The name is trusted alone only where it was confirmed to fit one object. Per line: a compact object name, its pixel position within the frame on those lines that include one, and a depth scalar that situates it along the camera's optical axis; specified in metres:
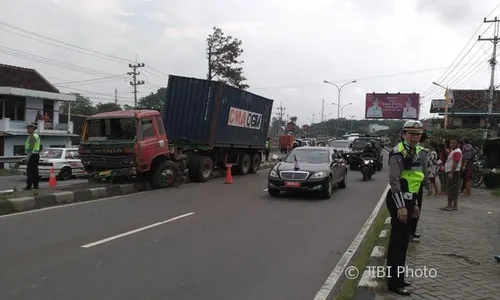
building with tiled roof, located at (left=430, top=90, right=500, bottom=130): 50.91
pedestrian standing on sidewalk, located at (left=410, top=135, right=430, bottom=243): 7.27
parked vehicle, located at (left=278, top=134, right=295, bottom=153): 51.09
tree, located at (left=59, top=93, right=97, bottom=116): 75.32
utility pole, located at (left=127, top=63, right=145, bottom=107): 54.41
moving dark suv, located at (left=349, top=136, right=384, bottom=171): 24.10
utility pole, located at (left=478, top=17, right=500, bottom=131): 36.31
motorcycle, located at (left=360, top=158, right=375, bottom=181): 18.53
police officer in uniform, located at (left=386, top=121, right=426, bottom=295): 4.85
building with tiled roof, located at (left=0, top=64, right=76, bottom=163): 33.97
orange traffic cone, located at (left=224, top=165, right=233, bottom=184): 16.98
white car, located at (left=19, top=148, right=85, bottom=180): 19.52
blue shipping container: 16.92
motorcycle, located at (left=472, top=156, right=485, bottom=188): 16.58
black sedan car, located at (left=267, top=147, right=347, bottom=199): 12.14
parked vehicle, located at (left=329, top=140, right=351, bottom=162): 27.99
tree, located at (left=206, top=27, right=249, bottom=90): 41.66
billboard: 57.47
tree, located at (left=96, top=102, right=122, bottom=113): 73.62
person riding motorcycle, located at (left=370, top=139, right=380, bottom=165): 21.45
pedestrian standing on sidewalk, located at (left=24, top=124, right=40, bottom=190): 11.98
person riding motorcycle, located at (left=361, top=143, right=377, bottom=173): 20.81
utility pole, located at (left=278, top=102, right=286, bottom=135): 107.62
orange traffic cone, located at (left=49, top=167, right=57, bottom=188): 14.41
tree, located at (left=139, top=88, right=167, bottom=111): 78.38
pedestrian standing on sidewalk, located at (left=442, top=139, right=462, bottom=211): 10.80
